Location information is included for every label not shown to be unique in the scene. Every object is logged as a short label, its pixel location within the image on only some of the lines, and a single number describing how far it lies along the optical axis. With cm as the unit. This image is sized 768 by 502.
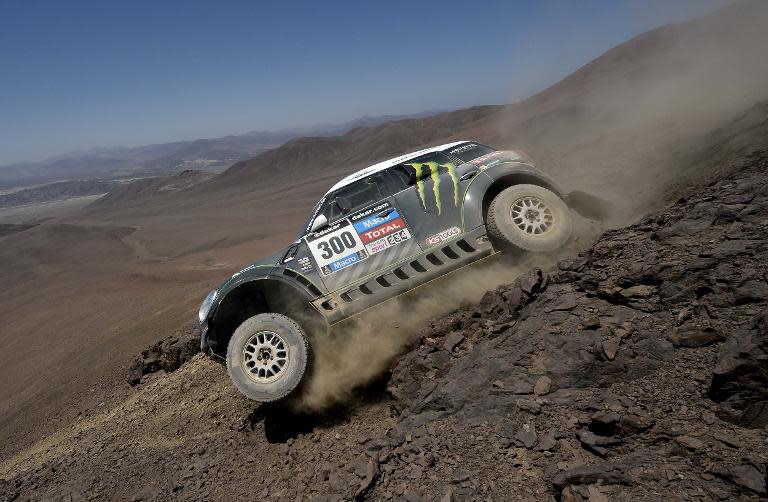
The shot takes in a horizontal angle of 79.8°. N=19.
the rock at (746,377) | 246
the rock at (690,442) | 239
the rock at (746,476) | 207
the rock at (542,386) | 326
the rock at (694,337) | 293
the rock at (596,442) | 266
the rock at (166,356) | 825
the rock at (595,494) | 234
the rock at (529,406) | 314
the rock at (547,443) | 284
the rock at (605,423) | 275
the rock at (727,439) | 233
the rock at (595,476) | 242
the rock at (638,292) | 353
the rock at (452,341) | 447
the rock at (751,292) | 297
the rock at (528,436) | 294
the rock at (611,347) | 320
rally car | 515
